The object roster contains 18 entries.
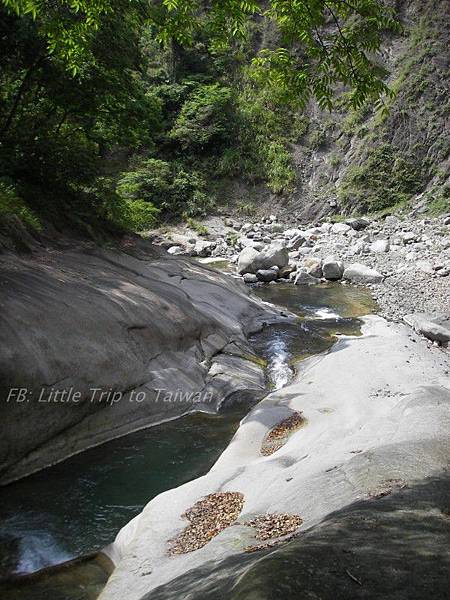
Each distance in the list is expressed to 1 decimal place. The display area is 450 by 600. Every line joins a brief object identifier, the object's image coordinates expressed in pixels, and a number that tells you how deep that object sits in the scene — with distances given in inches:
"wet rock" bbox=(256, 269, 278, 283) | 776.3
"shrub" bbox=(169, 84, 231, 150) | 1300.4
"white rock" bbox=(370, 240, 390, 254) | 840.3
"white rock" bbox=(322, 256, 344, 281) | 764.6
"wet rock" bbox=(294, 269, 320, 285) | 762.2
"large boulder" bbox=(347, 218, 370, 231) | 995.3
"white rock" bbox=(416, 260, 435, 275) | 693.9
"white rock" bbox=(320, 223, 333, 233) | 1011.6
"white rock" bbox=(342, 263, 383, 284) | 727.1
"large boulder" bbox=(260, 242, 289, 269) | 797.2
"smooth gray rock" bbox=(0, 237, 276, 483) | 289.1
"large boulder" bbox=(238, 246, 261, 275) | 796.6
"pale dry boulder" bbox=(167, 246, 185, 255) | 948.6
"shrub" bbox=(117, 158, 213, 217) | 1179.9
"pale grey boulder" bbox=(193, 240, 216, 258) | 951.6
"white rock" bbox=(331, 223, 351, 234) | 986.1
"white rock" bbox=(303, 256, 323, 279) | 779.4
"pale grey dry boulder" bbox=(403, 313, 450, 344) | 470.0
